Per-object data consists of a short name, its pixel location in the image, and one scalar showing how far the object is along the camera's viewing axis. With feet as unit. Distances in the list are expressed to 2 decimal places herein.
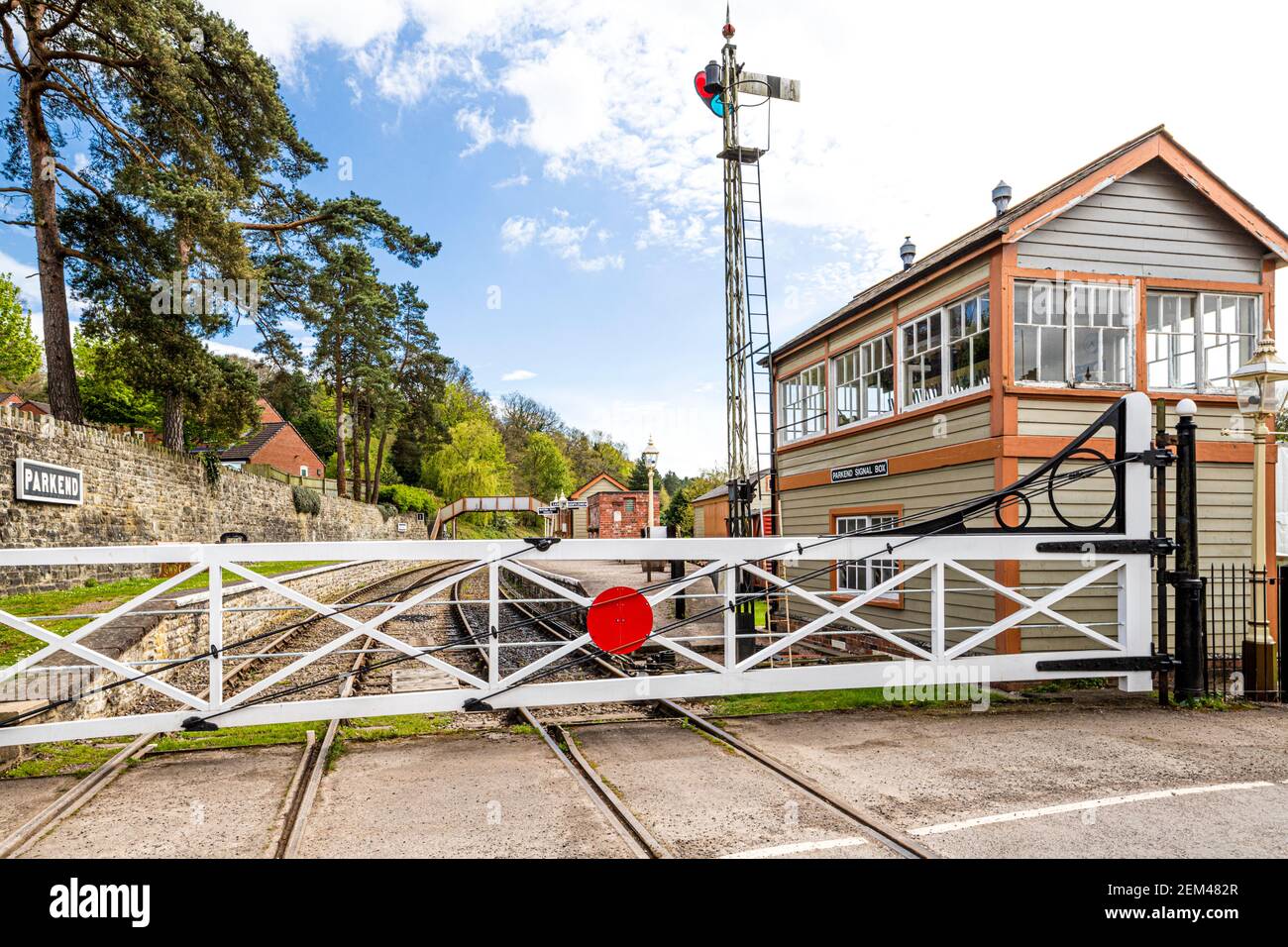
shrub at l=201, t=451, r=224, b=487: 78.02
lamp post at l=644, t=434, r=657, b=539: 78.84
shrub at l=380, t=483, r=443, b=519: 179.11
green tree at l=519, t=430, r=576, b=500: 268.41
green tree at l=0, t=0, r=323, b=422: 53.31
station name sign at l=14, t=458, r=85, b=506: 47.24
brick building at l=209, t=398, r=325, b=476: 175.01
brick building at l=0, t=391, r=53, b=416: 160.56
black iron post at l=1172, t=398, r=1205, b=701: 24.88
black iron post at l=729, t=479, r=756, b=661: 39.45
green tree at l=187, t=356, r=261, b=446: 62.80
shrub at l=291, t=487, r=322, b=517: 107.68
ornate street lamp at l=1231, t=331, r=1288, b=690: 26.14
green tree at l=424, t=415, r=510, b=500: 197.67
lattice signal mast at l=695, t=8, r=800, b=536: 39.45
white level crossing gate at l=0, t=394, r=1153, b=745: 18.86
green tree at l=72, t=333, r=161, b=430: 150.00
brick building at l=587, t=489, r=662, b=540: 204.95
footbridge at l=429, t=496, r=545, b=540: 167.53
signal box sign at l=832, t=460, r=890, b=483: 39.03
